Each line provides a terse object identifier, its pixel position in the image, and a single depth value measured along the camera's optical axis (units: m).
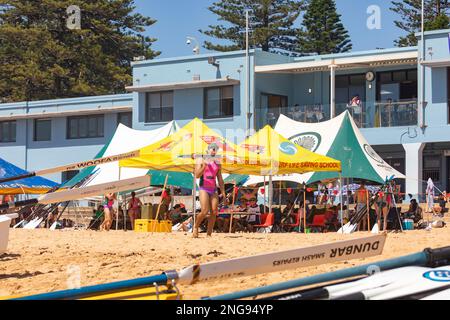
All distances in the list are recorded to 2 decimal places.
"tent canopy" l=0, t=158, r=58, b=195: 27.47
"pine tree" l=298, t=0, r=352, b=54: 50.75
